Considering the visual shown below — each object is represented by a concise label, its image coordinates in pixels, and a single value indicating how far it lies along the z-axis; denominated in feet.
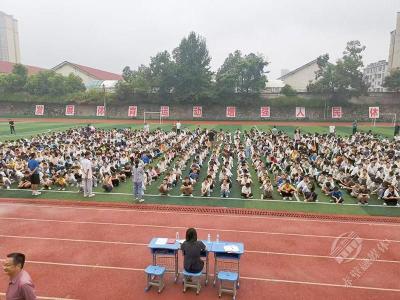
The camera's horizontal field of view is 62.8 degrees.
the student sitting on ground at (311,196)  43.04
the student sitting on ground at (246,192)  44.09
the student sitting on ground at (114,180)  49.44
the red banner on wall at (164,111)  167.76
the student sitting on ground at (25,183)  47.88
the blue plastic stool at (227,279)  21.84
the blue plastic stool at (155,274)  22.72
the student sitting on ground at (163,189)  45.28
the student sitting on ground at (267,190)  44.19
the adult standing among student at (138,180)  40.81
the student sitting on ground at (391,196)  41.55
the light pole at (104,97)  165.12
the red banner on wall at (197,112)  168.14
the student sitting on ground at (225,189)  44.24
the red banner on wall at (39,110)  171.83
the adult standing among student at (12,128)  101.11
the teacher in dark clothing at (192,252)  21.56
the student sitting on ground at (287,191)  44.04
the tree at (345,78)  155.94
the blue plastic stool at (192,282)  22.77
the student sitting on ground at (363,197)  42.06
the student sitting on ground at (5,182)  47.83
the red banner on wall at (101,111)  168.39
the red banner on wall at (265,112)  163.72
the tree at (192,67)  167.94
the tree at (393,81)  156.25
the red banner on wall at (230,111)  166.71
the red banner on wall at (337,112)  158.71
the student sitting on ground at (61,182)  48.34
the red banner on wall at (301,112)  161.89
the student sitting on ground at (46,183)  47.80
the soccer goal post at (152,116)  159.88
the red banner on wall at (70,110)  170.81
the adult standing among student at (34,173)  44.04
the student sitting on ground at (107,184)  46.98
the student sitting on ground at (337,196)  42.70
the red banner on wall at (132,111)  169.27
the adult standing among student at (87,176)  42.55
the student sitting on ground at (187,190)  44.96
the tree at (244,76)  164.76
